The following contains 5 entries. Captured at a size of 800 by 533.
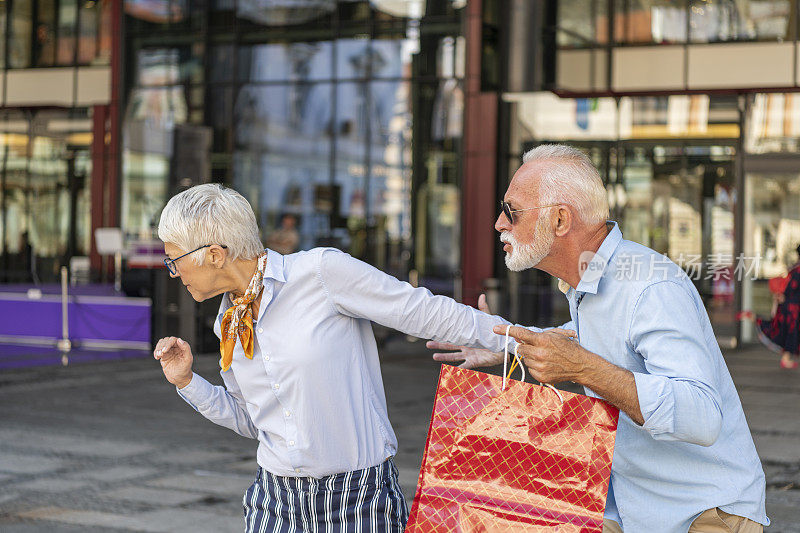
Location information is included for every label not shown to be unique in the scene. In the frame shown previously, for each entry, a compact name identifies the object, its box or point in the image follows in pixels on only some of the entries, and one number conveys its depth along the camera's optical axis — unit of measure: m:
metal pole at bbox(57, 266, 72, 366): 16.83
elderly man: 2.23
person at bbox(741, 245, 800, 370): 16.14
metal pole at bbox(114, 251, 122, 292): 22.99
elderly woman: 2.97
